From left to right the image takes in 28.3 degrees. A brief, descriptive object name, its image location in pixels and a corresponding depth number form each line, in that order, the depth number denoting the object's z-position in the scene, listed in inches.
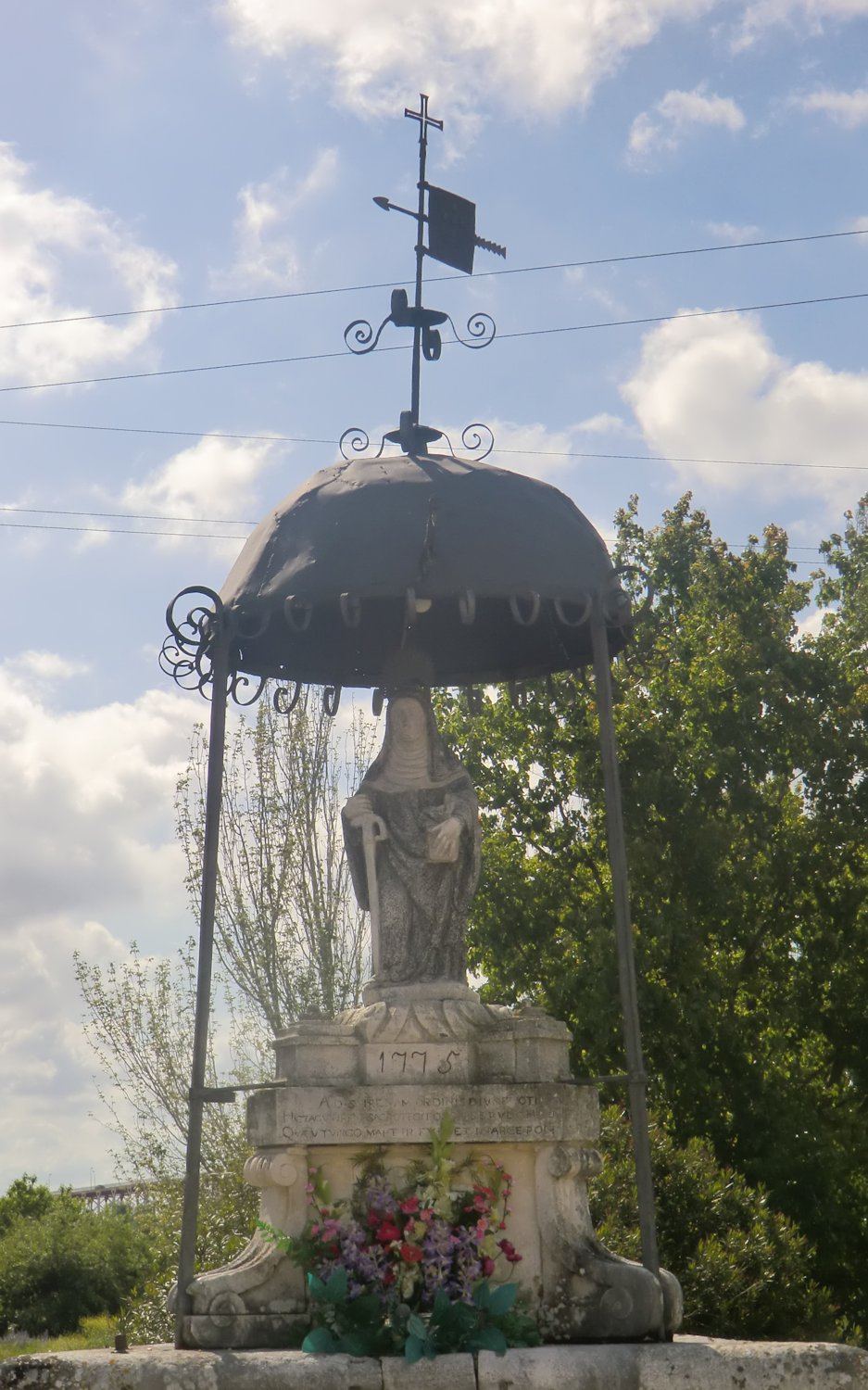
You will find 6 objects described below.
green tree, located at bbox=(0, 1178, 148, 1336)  989.8
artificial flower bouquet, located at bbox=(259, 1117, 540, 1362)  275.9
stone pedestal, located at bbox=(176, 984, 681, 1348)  294.0
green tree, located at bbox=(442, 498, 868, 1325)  776.9
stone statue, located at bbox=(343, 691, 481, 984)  336.8
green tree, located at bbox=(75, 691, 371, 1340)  723.4
